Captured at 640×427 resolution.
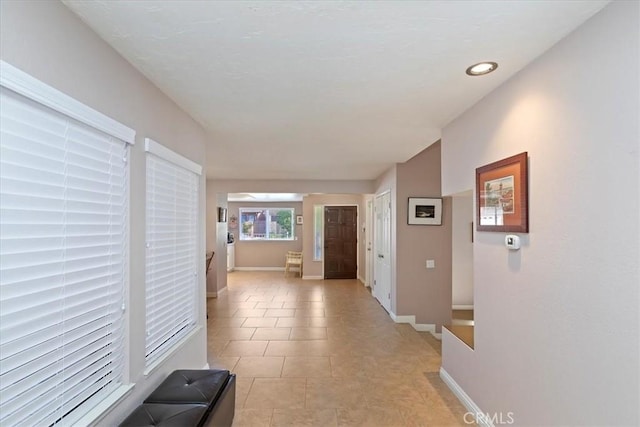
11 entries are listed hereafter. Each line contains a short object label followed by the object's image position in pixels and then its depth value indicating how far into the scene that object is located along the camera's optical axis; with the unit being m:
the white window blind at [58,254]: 1.14
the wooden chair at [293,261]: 9.71
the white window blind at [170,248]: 2.12
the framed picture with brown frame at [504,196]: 1.91
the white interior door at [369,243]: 7.41
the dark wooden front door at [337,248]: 9.02
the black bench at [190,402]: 1.75
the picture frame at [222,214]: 6.96
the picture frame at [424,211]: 5.11
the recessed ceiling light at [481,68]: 1.88
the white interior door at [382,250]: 5.60
